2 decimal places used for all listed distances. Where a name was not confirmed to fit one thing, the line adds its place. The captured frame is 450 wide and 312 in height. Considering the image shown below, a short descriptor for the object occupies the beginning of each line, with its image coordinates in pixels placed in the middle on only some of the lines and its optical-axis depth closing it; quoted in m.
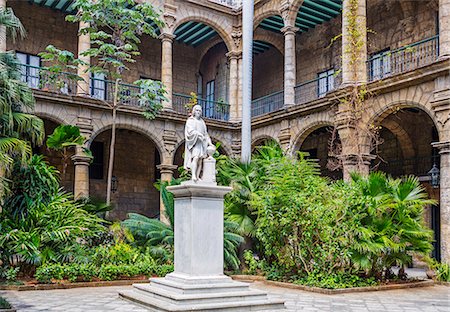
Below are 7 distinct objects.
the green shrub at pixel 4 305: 7.18
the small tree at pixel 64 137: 13.66
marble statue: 8.27
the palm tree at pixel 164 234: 12.08
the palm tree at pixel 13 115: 9.84
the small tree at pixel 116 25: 14.70
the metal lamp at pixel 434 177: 14.91
